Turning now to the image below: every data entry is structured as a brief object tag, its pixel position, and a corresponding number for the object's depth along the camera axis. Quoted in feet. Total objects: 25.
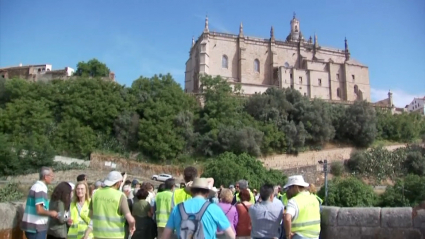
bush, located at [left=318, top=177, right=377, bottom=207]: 94.73
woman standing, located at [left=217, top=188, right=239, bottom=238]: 19.53
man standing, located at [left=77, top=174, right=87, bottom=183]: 21.36
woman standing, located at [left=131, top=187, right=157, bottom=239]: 20.74
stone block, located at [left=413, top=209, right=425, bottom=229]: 21.15
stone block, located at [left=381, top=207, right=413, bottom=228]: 21.58
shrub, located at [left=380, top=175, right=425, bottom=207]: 99.09
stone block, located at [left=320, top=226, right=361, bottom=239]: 22.86
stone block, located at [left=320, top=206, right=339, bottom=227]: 23.43
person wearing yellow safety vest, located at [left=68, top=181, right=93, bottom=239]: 19.84
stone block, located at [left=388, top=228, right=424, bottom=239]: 21.17
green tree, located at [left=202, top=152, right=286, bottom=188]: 95.20
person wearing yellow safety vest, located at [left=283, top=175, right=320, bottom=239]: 16.62
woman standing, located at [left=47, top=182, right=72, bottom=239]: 18.74
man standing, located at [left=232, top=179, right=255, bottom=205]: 21.64
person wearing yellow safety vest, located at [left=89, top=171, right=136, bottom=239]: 17.19
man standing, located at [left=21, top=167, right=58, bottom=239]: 18.26
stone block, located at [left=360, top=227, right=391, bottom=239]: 22.09
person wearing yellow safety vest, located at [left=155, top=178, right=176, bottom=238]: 21.40
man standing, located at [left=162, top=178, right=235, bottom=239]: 12.62
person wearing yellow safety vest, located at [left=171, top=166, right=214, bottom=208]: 20.07
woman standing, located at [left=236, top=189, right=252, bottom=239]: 20.16
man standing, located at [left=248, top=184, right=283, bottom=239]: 17.52
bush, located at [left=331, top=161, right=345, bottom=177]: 139.64
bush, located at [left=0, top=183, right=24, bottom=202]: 81.04
